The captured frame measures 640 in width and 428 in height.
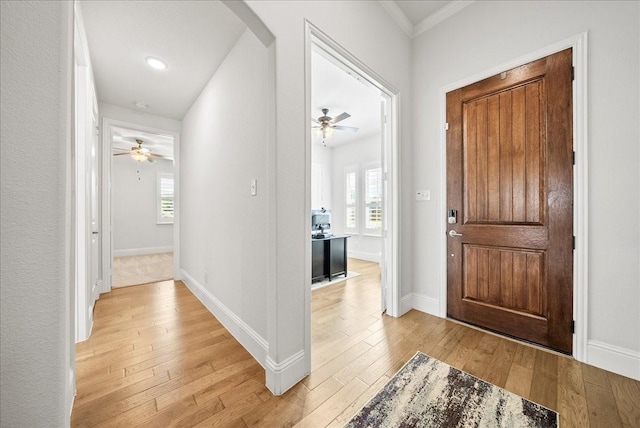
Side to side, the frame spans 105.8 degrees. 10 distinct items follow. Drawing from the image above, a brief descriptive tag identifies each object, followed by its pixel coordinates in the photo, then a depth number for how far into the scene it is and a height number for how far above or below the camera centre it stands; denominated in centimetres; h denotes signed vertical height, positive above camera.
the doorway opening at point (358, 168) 204 +87
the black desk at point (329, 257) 377 -72
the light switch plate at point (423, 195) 256 +19
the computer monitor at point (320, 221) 403 -14
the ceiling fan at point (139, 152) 521 +132
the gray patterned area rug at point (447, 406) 123 -106
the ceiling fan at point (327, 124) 395 +150
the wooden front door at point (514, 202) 182 +9
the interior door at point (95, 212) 248 +1
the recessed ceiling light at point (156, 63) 253 +161
